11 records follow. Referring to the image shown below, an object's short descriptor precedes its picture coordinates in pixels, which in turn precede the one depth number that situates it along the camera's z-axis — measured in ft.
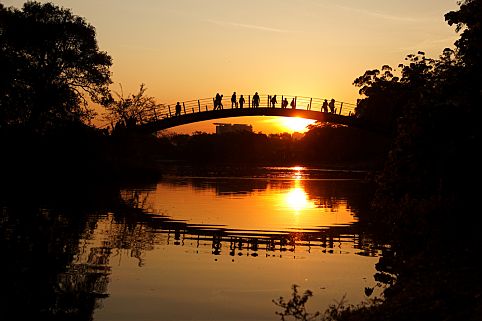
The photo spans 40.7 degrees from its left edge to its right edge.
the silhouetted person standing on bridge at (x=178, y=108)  224.12
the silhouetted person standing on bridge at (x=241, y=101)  222.28
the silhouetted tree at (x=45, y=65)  162.61
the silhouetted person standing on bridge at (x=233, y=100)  222.48
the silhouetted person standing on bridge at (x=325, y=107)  231.71
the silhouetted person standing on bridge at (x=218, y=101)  221.46
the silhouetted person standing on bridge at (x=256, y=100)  223.71
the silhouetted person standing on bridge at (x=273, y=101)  223.24
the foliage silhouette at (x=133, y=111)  227.77
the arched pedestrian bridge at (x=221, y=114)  224.53
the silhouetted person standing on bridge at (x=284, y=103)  225.35
